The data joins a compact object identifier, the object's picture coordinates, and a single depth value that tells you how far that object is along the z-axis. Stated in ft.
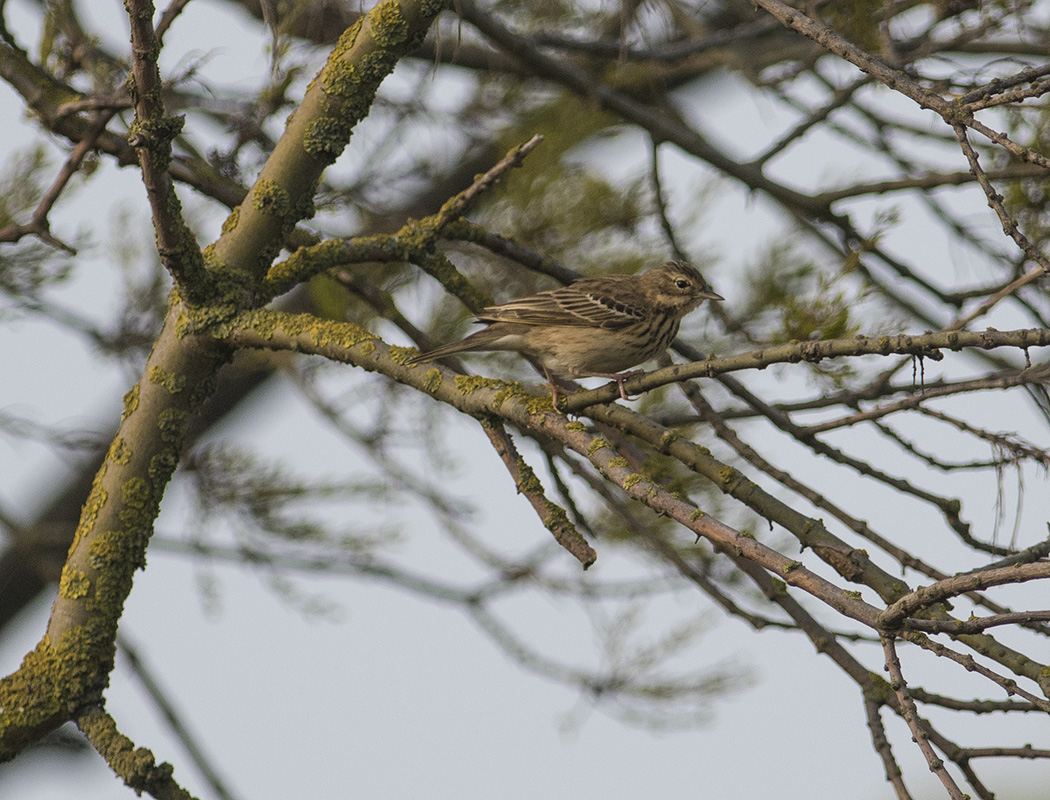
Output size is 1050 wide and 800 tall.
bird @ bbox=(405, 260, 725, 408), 33.76
